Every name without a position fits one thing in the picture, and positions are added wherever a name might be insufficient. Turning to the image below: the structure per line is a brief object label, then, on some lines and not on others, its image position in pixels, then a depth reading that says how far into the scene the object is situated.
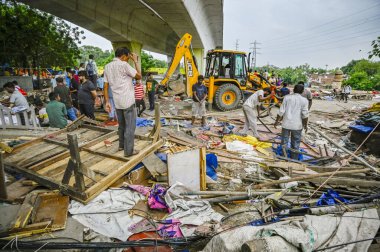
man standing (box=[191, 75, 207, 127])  8.58
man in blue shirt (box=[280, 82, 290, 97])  10.84
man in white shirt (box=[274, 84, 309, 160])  5.55
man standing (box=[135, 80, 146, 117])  8.54
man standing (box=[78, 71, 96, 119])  6.75
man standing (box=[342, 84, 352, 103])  17.82
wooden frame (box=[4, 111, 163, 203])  3.14
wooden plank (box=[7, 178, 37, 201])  3.27
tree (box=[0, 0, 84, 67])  15.80
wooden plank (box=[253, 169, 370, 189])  3.77
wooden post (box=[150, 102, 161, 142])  4.86
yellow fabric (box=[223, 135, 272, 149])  6.49
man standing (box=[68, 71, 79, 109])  8.95
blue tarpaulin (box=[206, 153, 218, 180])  4.56
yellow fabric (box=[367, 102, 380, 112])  8.04
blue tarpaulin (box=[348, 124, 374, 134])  6.81
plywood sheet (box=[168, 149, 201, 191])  3.82
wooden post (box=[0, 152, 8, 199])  3.06
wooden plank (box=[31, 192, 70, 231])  2.79
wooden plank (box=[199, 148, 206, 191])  3.94
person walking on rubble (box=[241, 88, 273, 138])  7.27
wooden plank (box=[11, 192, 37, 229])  2.64
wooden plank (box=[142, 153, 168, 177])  4.07
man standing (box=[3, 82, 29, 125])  6.67
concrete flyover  9.91
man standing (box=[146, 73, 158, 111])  10.85
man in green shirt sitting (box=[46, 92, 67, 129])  6.08
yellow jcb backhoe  11.03
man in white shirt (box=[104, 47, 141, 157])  3.84
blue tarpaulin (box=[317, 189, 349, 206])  3.27
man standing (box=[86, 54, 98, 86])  10.84
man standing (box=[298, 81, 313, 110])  9.84
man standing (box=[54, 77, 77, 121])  7.10
